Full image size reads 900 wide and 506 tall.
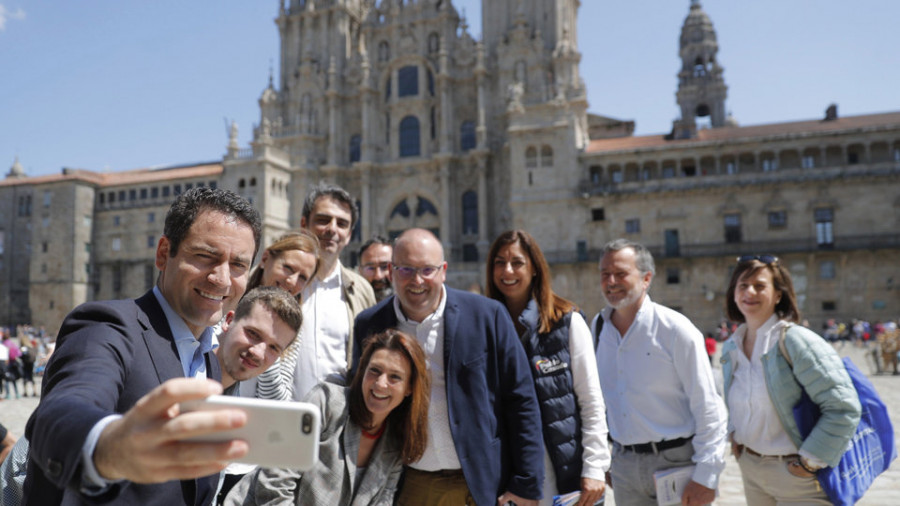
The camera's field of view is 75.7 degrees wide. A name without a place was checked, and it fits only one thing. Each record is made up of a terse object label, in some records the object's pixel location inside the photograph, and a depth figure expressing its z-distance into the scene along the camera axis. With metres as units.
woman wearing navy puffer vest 3.53
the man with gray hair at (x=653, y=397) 3.75
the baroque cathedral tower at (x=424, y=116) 34.75
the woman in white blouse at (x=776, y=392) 3.51
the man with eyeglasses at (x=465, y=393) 3.20
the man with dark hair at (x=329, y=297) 4.02
